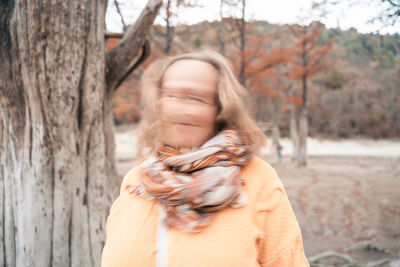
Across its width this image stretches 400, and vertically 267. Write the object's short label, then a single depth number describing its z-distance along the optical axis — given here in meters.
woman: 0.95
